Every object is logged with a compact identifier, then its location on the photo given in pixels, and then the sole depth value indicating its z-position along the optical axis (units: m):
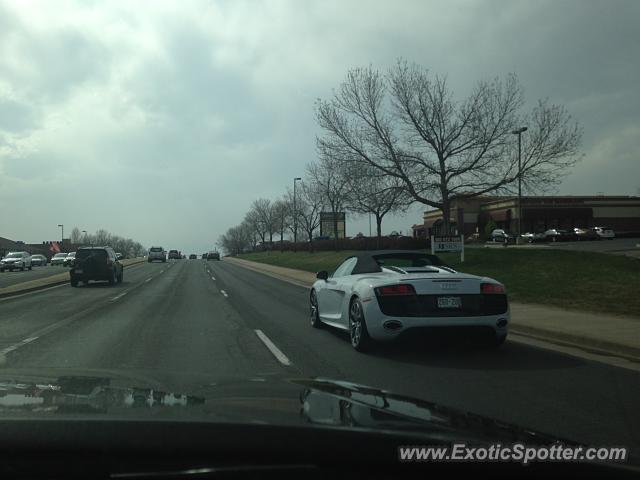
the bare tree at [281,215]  77.68
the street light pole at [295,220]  57.22
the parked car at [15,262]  50.59
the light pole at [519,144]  27.05
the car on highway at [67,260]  62.28
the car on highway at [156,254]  73.44
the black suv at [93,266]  27.28
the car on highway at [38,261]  69.31
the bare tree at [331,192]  49.98
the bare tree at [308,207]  63.37
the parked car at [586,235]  58.75
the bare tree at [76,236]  165.20
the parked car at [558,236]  57.28
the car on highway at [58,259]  68.81
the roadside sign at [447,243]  24.34
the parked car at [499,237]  57.69
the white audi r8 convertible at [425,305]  8.30
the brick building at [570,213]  75.50
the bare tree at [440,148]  27.47
